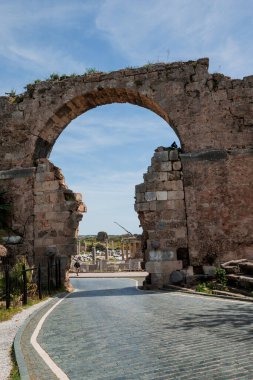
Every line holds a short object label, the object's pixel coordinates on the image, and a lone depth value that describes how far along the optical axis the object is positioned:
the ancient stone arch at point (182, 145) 12.33
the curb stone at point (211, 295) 7.91
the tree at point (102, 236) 54.83
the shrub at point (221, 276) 10.50
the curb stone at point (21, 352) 3.54
